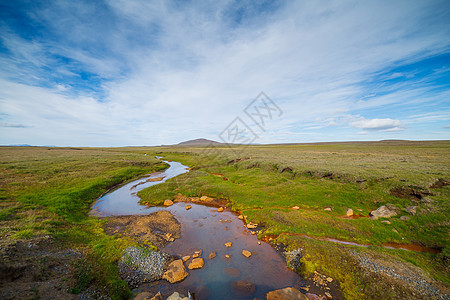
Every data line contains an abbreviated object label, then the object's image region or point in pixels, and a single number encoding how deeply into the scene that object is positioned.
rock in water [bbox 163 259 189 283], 12.78
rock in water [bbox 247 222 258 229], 20.77
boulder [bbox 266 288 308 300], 10.79
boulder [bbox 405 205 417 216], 19.08
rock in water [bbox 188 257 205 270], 14.09
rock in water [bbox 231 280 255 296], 11.93
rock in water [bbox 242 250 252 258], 15.58
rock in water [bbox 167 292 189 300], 10.17
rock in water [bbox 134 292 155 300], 10.87
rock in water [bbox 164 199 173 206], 29.05
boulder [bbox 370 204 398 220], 19.89
